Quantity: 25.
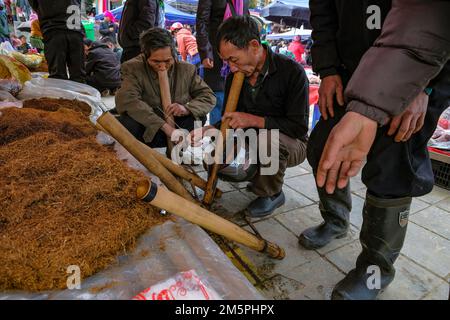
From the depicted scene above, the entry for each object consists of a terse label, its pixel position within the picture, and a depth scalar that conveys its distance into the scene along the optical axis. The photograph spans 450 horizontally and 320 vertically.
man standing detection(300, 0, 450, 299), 0.76
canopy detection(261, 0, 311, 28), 10.65
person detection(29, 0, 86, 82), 3.11
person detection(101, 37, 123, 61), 7.92
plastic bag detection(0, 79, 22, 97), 2.54
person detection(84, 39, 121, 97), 5.69
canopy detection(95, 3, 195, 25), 15.93
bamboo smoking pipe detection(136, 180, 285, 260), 1.05
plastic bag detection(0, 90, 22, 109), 2.15
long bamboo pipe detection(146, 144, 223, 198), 1.98
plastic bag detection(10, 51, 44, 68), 4.60
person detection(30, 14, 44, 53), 7.08
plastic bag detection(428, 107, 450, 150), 2.79
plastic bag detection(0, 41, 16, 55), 5.65
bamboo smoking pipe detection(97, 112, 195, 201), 1.61
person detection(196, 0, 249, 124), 3.26
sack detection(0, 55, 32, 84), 3.02
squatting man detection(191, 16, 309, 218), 1.87
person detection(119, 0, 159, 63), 3.43
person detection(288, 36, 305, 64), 9.38
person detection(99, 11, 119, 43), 9.67
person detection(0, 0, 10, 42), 7.28
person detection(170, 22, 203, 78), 6.72
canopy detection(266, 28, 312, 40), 14.31
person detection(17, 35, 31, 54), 10.89
